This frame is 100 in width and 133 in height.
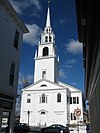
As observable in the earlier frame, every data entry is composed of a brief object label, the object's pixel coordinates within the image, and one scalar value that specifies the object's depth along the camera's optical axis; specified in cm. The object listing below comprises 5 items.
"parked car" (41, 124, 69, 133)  1839
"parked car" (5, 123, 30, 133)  1742
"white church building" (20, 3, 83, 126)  2633
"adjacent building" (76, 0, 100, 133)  224
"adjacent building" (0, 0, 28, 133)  873
